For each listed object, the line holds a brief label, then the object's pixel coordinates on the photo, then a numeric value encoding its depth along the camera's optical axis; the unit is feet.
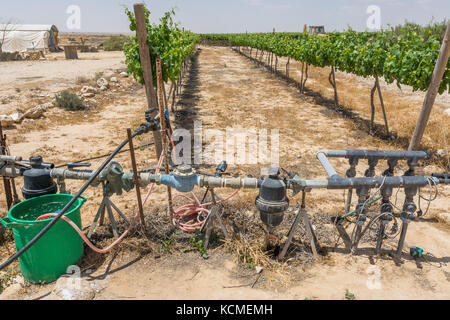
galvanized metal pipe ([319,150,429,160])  11.22
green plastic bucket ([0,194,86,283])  9.55
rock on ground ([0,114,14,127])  27.96
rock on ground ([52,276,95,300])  9.43
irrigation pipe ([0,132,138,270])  8.41
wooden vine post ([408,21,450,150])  19.24
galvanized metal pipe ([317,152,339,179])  10.48
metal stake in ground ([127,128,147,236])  10.52
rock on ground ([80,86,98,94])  40.86
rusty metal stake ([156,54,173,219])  10.79
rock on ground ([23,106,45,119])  30.51
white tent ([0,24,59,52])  100.89
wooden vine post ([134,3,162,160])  15.52
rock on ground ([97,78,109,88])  45.73
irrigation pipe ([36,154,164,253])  9.89
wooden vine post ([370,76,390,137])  27.49
